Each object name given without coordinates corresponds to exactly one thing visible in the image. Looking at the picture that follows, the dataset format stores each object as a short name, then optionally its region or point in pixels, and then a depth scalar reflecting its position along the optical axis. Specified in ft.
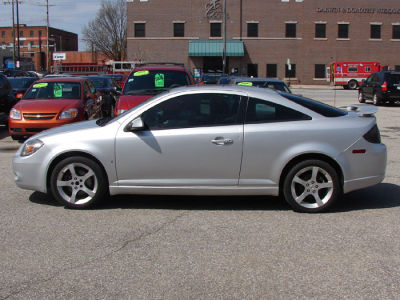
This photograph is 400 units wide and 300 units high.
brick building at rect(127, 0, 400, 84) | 175.42
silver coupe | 19.19
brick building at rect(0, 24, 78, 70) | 324.23
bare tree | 219.41
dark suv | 75.15
